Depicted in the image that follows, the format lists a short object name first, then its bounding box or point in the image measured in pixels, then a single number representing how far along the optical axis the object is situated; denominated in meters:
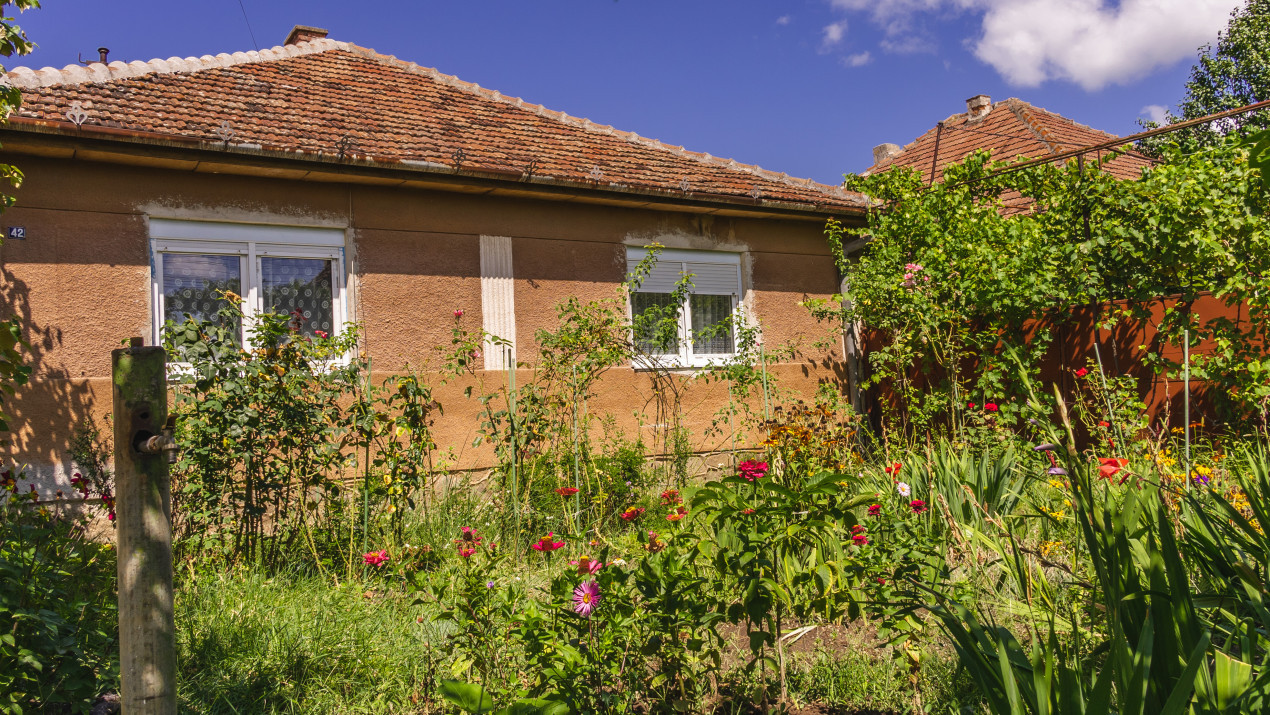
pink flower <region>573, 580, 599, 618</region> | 2.49
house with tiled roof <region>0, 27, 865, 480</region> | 5.75
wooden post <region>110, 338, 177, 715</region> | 1.90
